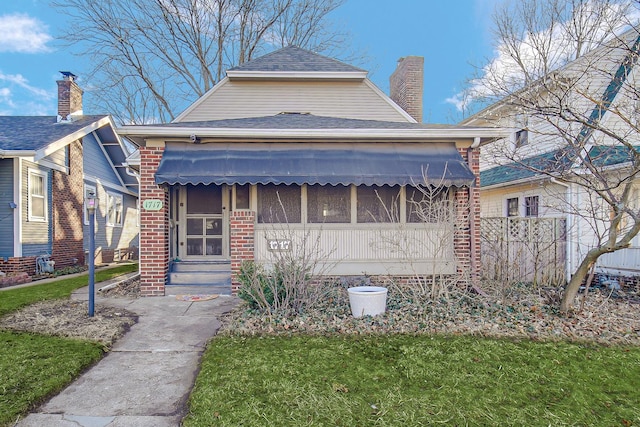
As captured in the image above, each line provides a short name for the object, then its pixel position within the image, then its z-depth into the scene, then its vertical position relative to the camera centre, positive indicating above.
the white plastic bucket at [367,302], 5.62 -1.17
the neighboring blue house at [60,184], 10.52 +1.40
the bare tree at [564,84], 5.43 +3.32
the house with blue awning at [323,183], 7.29 +0.79
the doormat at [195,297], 7.29 -1.43
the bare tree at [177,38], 18.44 +9.71
